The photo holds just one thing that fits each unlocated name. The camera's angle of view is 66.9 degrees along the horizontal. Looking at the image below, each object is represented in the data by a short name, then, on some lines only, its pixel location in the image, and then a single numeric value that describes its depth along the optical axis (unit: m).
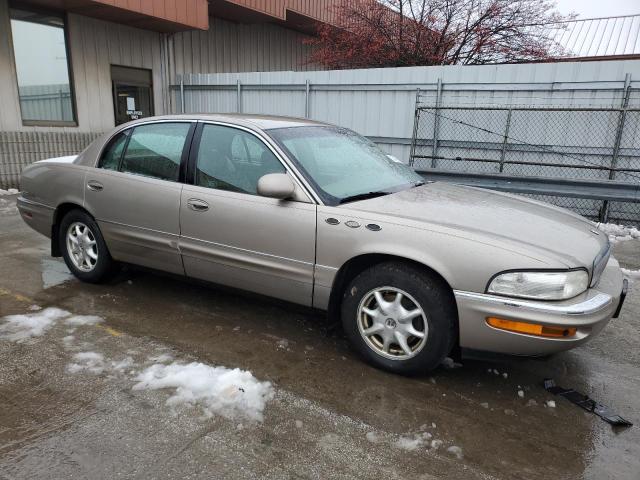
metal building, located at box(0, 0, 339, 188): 9.66
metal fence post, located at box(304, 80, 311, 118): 10.34
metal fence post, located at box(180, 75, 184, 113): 12.57
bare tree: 12.02
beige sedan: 2.63
